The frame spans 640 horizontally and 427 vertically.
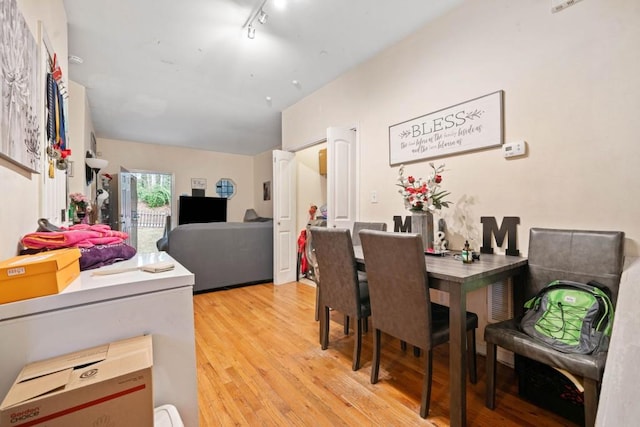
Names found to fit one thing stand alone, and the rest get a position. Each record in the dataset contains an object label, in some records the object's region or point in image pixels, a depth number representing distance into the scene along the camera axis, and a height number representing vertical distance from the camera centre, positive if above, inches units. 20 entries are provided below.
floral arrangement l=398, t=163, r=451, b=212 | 81.8 +5.3
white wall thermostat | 74.5 +17.0
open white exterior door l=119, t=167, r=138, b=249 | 217.5 +8.0
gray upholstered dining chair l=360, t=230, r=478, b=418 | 58.7 -20.2
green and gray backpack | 50.6 -20.8
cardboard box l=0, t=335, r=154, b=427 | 24.0 -16.4
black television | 249.9 +3.4
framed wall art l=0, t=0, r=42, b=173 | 38.8 +19.7
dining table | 54.3 -16.8
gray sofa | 142.9 -21.6
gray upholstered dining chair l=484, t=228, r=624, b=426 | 47.4 -14.1
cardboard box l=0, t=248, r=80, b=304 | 28.9 -6.9
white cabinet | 29.2 -13.1
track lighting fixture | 85.4 +62.7
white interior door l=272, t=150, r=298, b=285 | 163.5 -2.9
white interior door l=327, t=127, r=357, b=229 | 122.0 +15.4
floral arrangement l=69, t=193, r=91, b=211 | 113.1 +5.1
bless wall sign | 80.4 +26.3
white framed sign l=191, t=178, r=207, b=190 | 263.4 +28.1
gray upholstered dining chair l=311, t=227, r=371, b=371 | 75.5 -19.7
